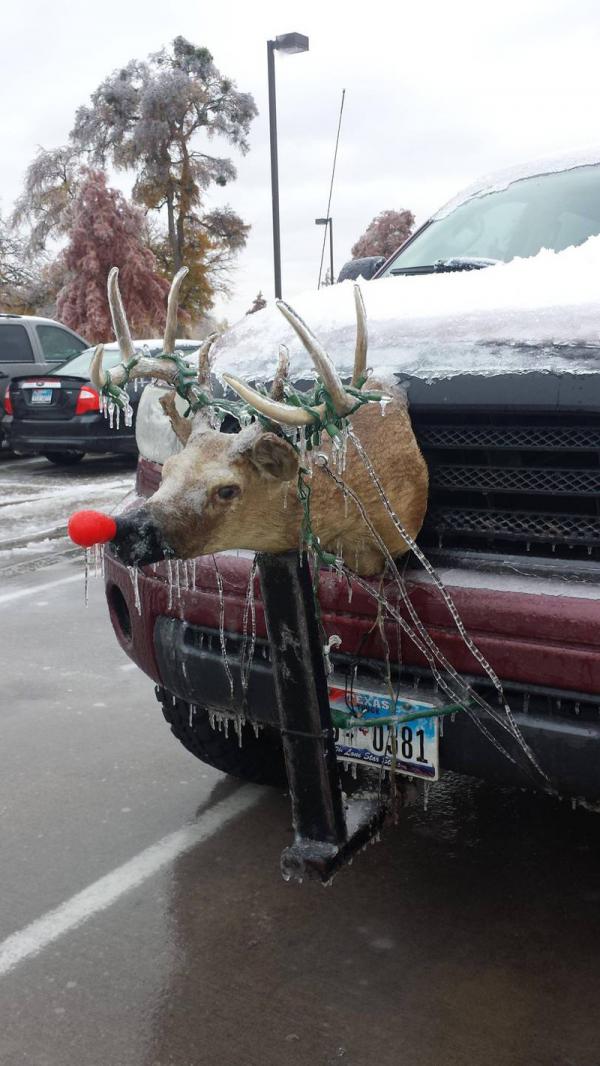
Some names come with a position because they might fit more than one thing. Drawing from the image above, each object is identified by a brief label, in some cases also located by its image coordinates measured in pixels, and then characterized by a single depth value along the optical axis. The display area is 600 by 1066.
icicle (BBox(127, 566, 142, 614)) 2.73
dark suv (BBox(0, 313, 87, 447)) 12.52
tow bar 2.39
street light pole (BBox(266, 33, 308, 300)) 12.88
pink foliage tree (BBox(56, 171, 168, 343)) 26.16
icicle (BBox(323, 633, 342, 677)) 2.57
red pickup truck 2.29
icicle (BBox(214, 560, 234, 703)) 2.72
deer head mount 2.06
